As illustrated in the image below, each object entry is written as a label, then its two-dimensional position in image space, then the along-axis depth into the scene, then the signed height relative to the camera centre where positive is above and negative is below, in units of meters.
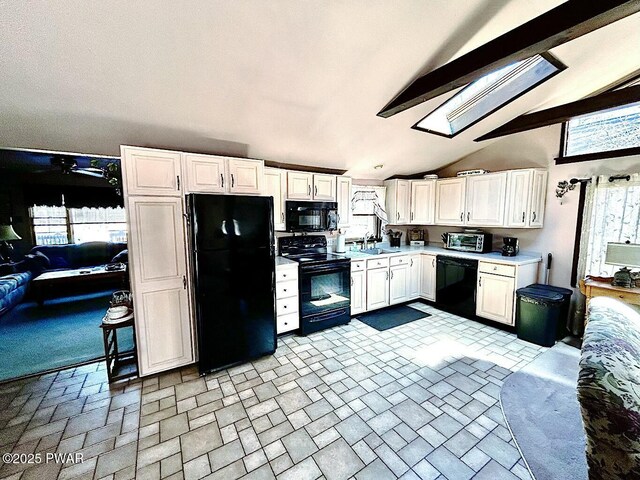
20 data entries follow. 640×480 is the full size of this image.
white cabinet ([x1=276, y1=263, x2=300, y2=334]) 3.26 -1.03
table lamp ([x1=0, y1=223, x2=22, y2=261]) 4.77 -0.41
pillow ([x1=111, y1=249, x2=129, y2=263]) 5.98 -0.95
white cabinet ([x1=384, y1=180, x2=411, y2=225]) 4.72 +0.24
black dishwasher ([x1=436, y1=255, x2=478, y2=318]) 3.89 -1.07
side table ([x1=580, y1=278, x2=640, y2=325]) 2.72 -0.82
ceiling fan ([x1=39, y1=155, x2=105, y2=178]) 3.04 +0.62
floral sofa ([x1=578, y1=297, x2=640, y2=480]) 0.98 -0.73
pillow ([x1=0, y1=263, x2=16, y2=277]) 4.77 -0.95
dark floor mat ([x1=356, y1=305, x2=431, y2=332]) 3.81 -1.55
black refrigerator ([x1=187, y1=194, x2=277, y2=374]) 2.50 -0.60
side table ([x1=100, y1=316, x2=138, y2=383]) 2.46 -1.51
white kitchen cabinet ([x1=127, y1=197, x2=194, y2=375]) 2.44 -0.63
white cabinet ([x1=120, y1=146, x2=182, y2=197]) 2.36 +0.40
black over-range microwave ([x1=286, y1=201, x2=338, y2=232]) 3.64 -0.02
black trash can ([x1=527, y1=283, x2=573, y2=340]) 3.22 -1.16
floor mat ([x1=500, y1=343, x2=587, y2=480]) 1.68 -1.56
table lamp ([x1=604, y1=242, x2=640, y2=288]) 2.78 -0.48
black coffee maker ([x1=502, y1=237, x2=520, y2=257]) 3.84 -0.48
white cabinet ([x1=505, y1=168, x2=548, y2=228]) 3.62 +0.24
